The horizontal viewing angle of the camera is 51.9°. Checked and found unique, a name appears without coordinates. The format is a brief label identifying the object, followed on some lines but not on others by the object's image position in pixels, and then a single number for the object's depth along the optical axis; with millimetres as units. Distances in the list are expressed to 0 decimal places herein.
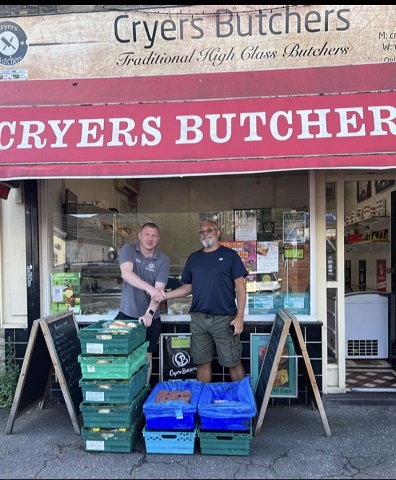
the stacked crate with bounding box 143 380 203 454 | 3137
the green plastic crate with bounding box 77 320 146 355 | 3211
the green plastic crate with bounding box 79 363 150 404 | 3238
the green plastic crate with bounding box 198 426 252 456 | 3160
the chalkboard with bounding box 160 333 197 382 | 4328
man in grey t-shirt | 3928
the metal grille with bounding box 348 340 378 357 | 5395
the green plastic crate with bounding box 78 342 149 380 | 3230
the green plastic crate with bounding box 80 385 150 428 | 3227
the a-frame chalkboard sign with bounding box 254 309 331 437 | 3438
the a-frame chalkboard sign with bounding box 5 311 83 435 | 3543
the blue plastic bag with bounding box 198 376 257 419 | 3076
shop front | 3543
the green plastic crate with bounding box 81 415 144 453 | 3234
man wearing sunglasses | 3828
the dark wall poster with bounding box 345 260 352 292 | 7791
